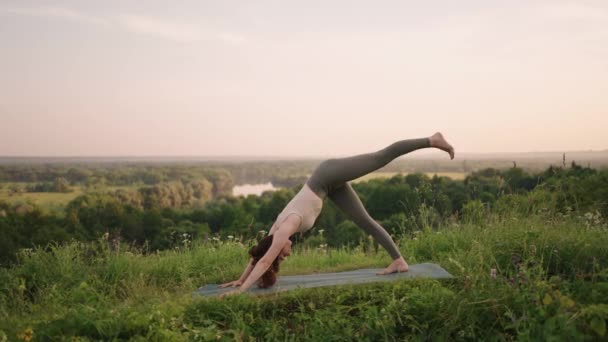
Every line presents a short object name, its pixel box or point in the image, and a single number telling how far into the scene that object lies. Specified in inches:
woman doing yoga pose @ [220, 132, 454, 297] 227.8
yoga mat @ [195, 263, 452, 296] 227.5
